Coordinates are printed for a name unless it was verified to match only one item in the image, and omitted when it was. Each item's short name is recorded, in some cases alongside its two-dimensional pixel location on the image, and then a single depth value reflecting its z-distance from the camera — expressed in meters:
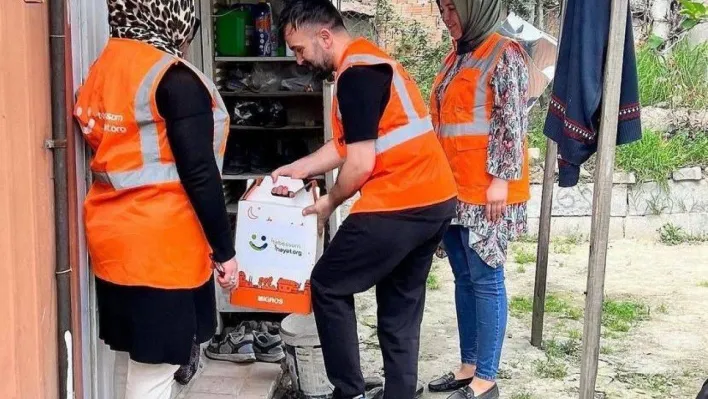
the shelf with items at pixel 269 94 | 4.55
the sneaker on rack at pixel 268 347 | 4.07
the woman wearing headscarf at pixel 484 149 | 3.42
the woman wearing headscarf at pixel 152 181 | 2.25
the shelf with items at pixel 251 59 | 4.46
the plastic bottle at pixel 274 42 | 4.53
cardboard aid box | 3.15
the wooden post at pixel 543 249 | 4.46
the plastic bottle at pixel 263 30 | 4.50
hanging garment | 2.91
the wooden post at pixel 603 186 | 2.87
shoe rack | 4.41
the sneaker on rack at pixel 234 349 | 4.05
